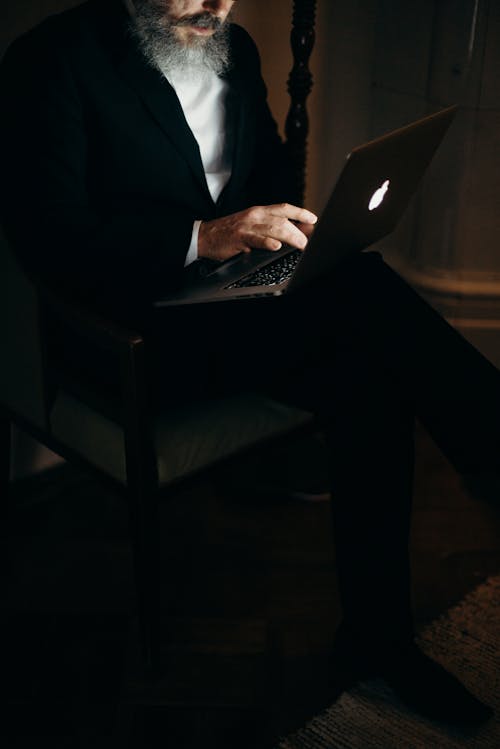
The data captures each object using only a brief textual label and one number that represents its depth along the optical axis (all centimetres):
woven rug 237
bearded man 238
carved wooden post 285
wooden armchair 237
